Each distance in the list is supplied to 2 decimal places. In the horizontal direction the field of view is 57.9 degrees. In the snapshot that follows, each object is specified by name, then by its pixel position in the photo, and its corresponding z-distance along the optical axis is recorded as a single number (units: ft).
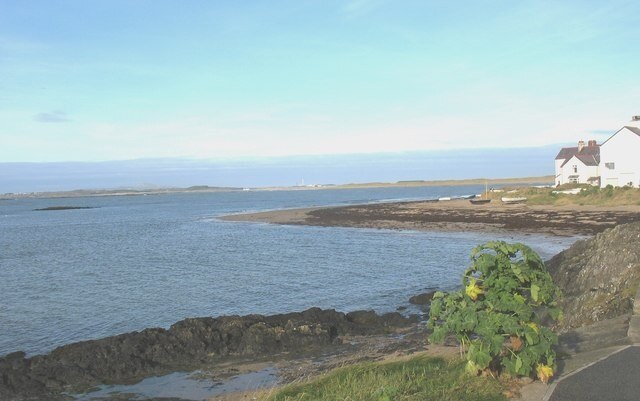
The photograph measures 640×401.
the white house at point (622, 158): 199.62
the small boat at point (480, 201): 236.22
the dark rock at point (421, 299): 63.61
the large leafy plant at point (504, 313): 22.95
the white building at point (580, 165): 250.78
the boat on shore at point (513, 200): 214.44
